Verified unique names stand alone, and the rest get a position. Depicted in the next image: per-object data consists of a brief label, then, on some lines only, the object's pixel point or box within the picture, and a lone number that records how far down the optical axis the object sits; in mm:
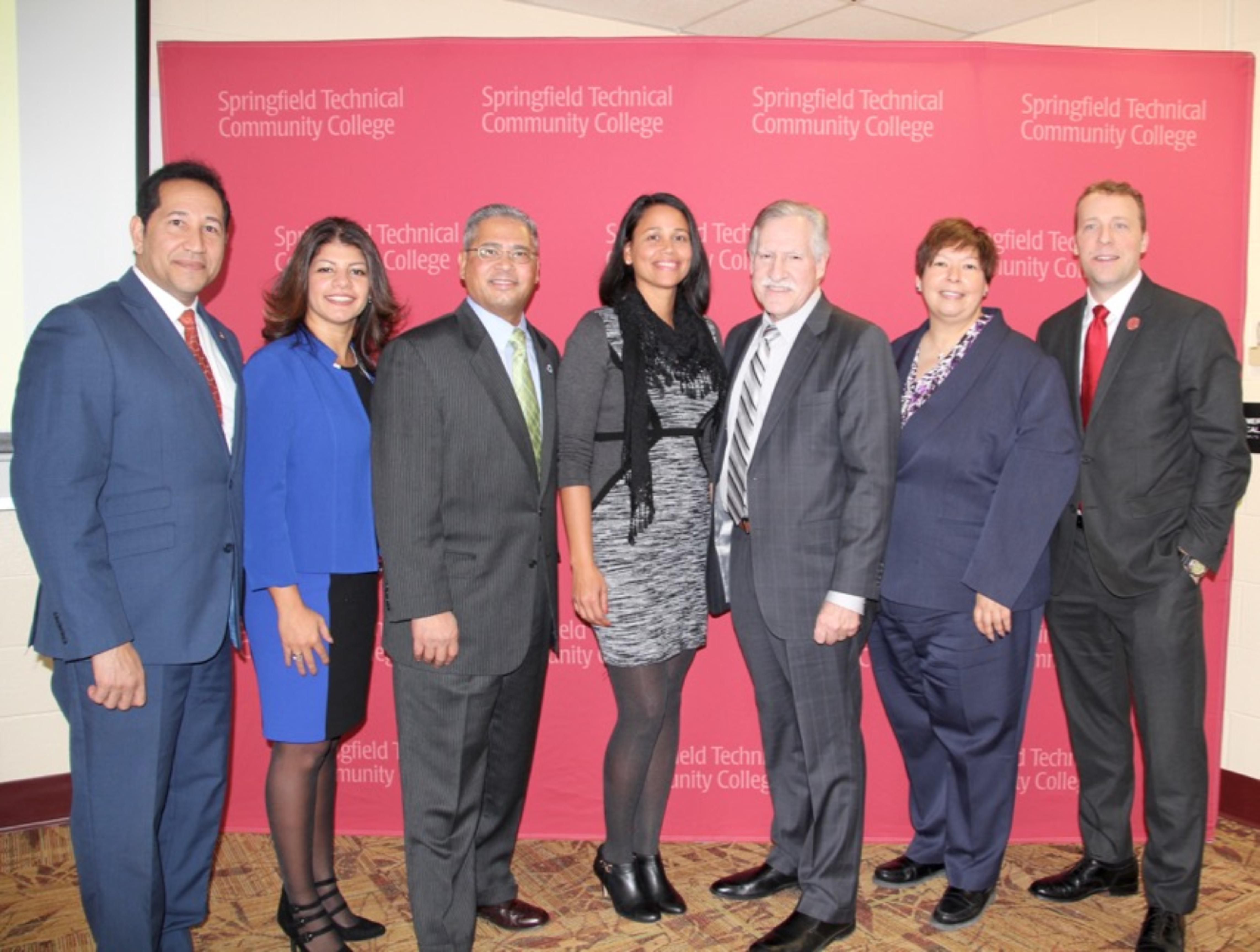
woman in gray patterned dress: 2412
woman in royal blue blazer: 2209
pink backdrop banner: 3041
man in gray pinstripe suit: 2121
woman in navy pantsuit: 2463
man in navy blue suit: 1899
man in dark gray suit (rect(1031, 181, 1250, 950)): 2494
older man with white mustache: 2328
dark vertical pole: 3180
